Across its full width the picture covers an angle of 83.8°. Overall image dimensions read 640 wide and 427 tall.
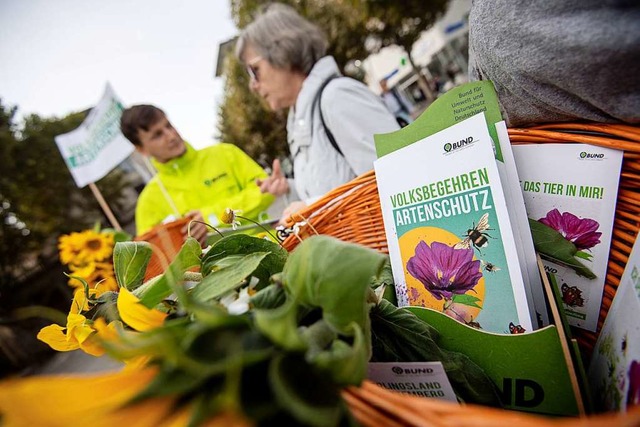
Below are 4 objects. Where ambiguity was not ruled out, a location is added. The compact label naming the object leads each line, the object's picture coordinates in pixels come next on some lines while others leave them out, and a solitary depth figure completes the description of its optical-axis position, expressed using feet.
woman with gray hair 3.80
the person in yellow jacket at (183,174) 6.40
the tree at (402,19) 20.02
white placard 7.66
